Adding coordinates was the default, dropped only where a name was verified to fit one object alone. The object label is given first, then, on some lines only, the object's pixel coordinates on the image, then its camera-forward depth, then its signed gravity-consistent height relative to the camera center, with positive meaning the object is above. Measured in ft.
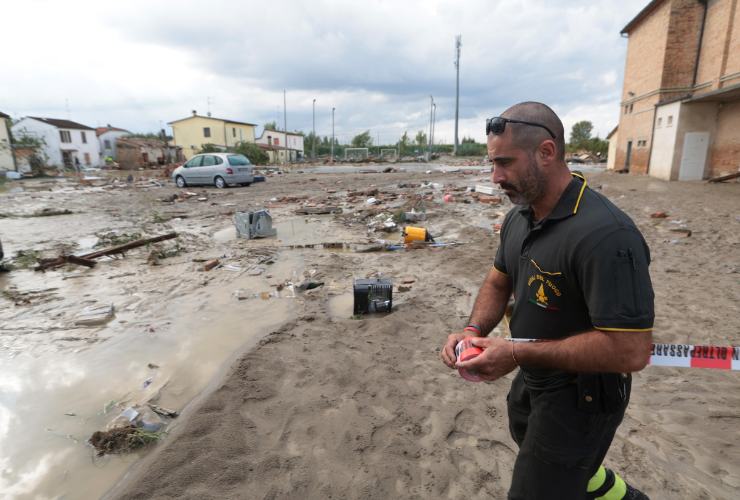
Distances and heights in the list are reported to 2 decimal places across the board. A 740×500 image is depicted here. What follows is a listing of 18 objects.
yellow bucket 26.03 -4.52
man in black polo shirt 4.17 -1.67
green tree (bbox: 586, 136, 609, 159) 150.92 +6.24
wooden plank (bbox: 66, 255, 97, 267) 21.95 -5.11
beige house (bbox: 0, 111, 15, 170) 104.53 +4.79
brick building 57.11 +11.64
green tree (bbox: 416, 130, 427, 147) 231.42 +14.86
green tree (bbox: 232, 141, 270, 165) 141.79 +4.89
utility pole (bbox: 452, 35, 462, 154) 168.76 +40.65
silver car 61.26 -0.73
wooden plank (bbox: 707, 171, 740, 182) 53.57 -1.93
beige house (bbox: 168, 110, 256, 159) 177.68 +15.21
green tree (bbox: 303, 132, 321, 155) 249.02 +14.06
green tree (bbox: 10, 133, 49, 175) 110.22 +5.35
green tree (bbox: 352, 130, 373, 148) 234.79 +14.56
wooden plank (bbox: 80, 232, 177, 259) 23.05 -4.85
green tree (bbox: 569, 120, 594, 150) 216.95 +18.50
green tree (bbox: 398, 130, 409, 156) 212.43 +10.53
